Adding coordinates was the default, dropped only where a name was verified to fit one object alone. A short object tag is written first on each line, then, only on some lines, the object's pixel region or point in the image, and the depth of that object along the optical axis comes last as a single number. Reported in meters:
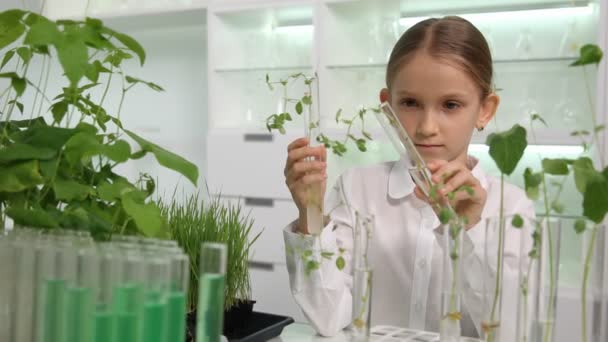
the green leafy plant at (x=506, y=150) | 0.60
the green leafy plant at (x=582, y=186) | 0.58
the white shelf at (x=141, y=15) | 3.16
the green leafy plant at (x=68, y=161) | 0.67
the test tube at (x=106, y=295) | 0.59
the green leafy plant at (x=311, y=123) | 0.83
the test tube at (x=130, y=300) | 0.58
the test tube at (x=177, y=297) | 0.59
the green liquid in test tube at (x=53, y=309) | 0.64
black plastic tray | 0.91
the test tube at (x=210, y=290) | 0.60
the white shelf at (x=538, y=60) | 2.50
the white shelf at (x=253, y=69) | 3.00
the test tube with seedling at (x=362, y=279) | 0.68
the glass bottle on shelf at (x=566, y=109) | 2.48
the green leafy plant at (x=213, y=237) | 1.02
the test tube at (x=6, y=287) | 0.68
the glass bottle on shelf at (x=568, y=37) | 2.48
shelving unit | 2.51
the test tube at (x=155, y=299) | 0.58
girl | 0.98
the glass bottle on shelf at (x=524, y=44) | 2.55
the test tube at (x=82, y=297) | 0.60
